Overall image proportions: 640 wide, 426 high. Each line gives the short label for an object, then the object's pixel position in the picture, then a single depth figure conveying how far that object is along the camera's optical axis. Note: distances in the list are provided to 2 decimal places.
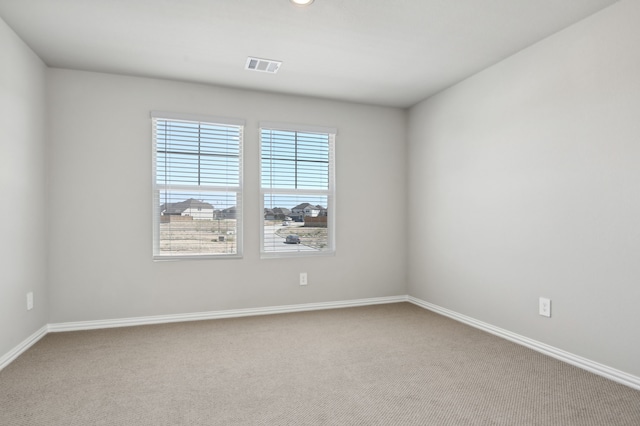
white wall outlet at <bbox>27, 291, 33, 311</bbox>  3.01
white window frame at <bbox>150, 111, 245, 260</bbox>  3.71
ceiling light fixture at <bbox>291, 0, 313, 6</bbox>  2.38
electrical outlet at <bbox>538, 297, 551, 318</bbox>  2.86
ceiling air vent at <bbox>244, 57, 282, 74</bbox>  3.27
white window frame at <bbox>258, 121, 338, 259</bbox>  4.07
